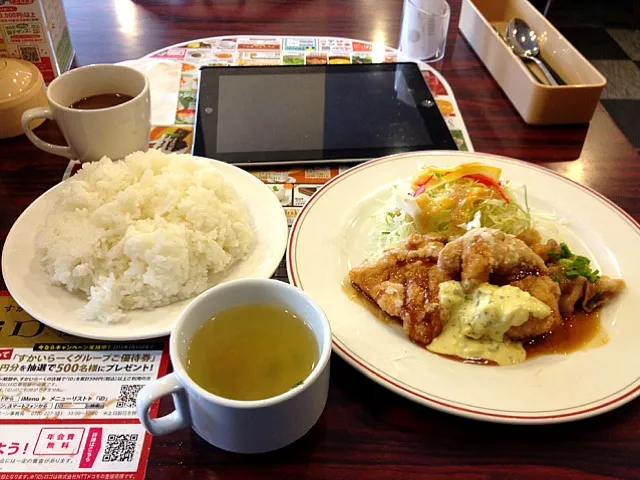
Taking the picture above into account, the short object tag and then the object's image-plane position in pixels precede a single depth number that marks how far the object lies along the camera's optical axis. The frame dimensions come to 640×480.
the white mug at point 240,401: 0.27
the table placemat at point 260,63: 0.50
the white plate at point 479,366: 0.31
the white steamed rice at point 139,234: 0.36
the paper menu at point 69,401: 0.30
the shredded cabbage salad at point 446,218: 0.44
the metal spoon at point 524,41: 0.61
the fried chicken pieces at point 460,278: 0.35
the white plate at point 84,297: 0.34
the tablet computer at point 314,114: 0.52
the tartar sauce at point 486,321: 0.34
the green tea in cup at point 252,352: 0.29
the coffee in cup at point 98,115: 0.44
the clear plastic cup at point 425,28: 0.64
